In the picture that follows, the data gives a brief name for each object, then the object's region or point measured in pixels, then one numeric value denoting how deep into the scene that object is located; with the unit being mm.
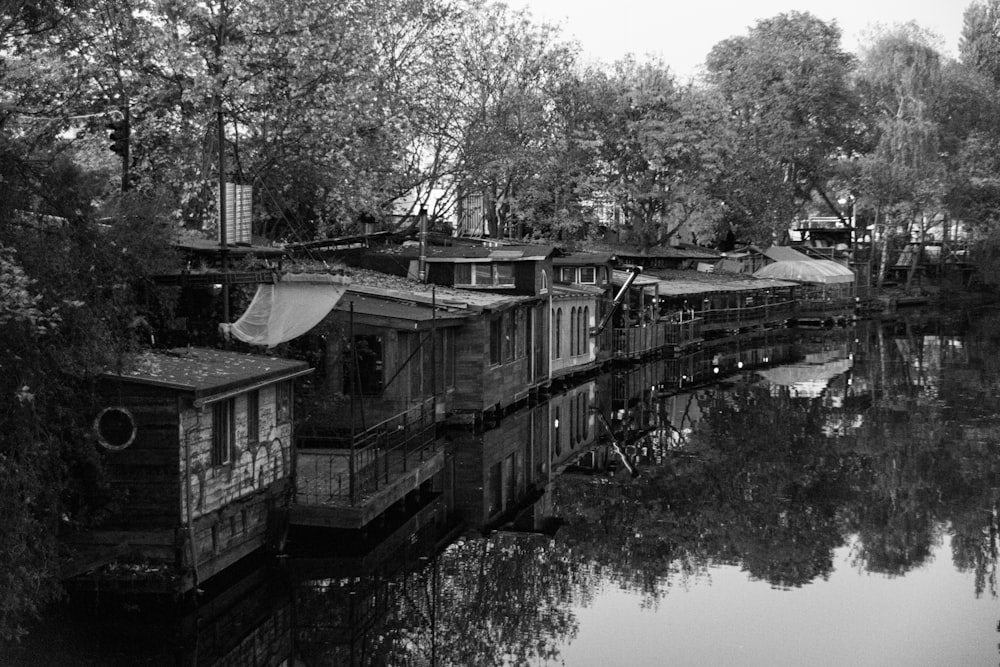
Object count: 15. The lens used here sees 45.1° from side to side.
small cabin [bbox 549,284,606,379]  42031
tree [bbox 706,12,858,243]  77125
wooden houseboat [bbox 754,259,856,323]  74250
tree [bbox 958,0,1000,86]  86812
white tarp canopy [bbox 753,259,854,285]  73938
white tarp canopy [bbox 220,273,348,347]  21156
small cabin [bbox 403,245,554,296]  37000
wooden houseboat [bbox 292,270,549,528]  21109
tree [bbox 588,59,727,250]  62781
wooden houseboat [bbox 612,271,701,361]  50688
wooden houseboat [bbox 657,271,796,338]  62344
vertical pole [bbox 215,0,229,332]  21062
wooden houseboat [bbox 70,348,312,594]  16719
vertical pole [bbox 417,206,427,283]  36450
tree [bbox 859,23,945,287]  77375
